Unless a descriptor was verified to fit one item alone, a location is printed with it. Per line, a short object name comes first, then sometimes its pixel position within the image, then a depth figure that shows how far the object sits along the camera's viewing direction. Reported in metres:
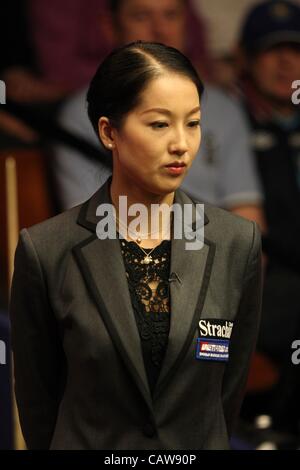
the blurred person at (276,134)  9.90
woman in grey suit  4.72
